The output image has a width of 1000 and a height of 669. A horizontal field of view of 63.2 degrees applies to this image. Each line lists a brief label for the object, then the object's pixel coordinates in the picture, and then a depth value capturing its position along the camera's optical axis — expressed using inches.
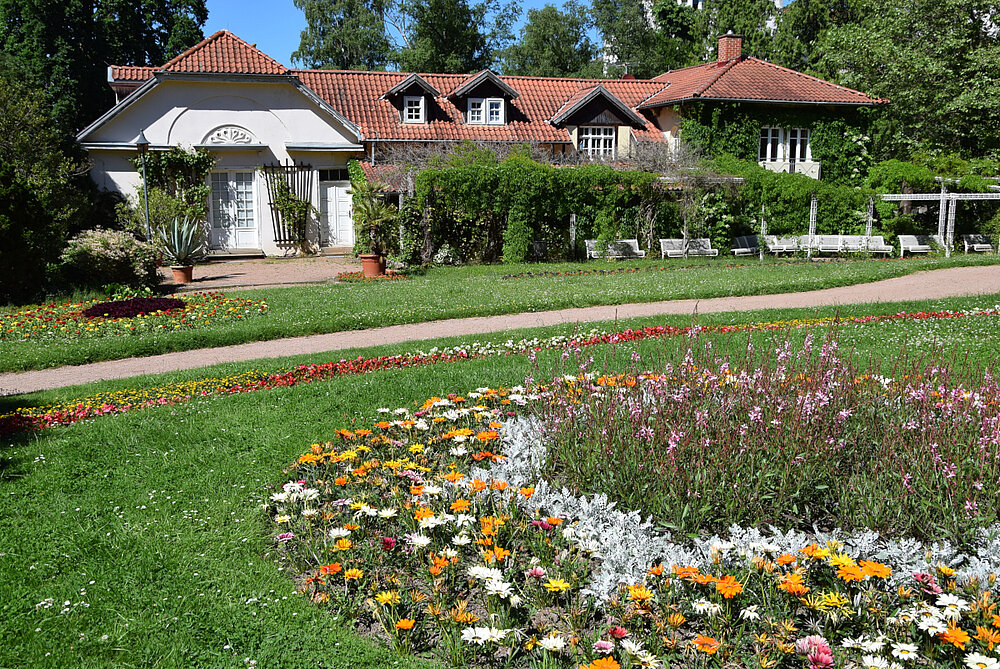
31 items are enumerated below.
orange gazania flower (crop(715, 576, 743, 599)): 133.6
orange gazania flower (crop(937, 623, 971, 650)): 119.8
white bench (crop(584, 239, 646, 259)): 878.4
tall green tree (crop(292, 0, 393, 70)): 1941.4
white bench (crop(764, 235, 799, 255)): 937.5
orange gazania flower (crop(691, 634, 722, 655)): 124.0
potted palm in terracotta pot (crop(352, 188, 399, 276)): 780.0
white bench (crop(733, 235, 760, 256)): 942.4
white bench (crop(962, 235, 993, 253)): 954.7
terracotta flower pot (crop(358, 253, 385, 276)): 746.8
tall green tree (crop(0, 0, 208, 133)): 1472.7
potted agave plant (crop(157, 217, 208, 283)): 705.6
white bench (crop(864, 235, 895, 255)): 909.8
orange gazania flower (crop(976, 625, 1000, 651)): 123.0
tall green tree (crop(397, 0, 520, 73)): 1708.9
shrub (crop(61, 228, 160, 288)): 598.9
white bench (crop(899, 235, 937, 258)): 916.6
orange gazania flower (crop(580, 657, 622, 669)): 121.0
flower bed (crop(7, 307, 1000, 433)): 292.5
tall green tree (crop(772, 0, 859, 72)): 1672.0
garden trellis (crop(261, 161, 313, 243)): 957.8
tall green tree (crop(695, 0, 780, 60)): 1731.1
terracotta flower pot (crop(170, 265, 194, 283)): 702.5
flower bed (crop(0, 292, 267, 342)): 461.7
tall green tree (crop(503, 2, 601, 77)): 1948.8
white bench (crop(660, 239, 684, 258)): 904.9
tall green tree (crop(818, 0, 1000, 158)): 1144.8
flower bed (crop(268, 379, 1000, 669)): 132.0
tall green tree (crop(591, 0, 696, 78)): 1915.6
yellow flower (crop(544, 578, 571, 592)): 141.8
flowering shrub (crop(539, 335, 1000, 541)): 166.6
